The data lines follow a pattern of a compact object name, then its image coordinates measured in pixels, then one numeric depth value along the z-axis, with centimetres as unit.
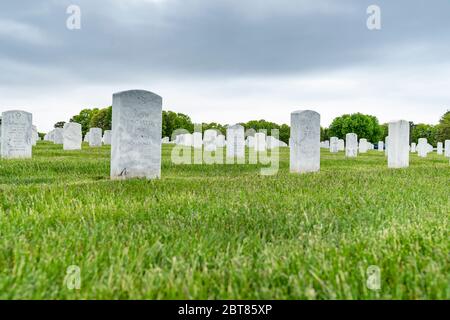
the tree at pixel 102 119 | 7409
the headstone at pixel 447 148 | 2962
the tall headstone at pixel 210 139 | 2680
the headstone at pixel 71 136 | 2162
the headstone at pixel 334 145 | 3250
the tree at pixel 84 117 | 8594
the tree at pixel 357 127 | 8169
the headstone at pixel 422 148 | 3090
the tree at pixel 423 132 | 9621
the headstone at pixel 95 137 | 2789
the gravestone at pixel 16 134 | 1459
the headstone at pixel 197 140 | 2925
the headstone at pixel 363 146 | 3482
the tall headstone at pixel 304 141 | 1162
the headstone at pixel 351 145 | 2511
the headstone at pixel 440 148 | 3911
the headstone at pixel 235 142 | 1977
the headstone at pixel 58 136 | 3023
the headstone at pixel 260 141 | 2943
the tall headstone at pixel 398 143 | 1407
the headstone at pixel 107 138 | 3238
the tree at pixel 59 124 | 10921
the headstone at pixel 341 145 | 3982
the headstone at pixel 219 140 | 3447
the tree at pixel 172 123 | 7219
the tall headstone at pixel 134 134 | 844
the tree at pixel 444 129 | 7088
